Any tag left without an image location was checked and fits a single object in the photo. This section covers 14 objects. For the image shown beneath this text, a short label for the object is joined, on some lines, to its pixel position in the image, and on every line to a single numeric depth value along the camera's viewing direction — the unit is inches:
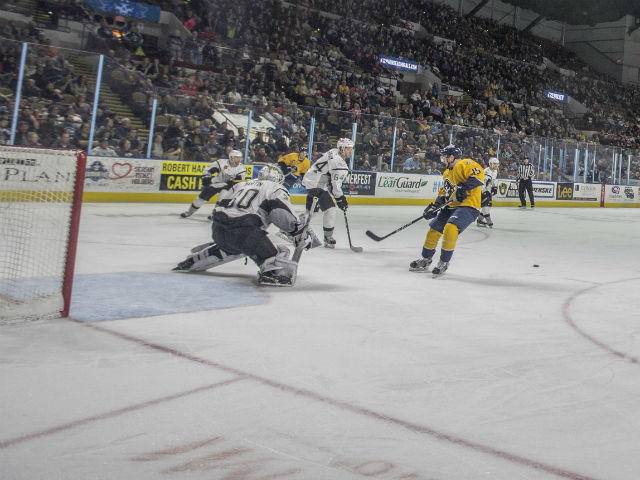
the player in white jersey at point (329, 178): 346.3
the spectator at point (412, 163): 711.1
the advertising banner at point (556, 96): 1323.8
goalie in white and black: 216.5
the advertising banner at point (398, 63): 1083.9
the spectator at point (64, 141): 455.4
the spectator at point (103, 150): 496.1
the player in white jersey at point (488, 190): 502.8
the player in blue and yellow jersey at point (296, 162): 528.7
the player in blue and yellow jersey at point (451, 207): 262.2
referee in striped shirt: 737.6
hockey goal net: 155.0
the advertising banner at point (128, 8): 827.4
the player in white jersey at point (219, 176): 432.1
